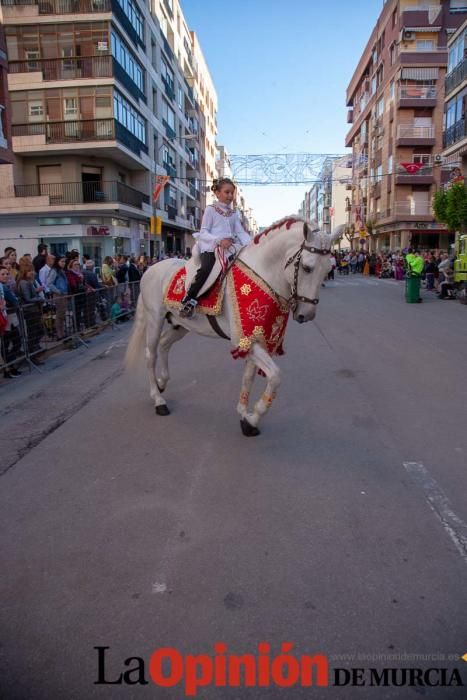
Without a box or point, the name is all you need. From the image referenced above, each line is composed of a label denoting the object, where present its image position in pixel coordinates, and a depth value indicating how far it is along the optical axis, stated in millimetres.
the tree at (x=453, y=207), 24328
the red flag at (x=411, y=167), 36406
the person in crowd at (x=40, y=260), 11273
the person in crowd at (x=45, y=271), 10650
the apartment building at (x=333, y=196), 82812
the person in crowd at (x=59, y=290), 9781
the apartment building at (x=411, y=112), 44156
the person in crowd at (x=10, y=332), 7805
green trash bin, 19000
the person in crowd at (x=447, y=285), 20781
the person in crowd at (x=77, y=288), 10711
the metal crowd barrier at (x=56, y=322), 8055
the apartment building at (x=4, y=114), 17531
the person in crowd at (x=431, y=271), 25125
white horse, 4449
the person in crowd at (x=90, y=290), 11477
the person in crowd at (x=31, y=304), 8484
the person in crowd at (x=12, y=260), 9695
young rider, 5094
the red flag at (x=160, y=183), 26877
